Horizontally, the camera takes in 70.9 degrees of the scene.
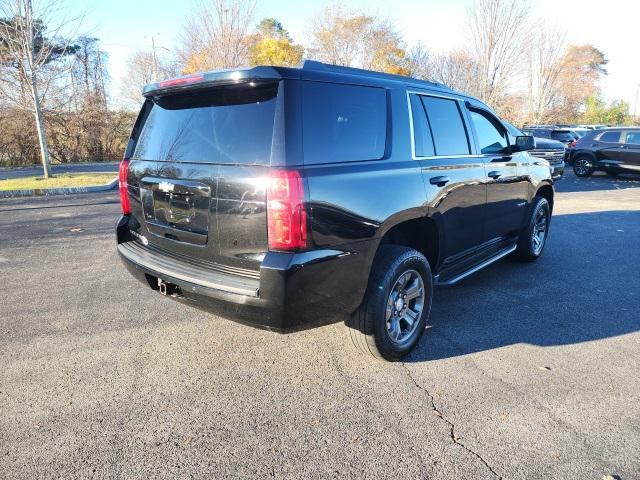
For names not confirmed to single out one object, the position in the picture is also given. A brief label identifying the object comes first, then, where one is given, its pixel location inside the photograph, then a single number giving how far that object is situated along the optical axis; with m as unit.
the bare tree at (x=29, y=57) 11.66
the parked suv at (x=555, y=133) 19.31
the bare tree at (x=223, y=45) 15.90
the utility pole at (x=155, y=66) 33.75
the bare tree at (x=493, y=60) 18.58
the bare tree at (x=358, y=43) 29.88
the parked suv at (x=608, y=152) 14.71
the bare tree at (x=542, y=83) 28.90
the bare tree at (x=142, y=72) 34.81
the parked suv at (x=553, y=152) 13.31
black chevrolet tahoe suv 2.52
